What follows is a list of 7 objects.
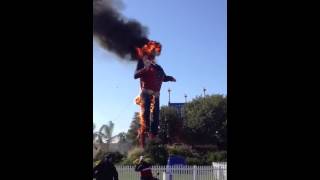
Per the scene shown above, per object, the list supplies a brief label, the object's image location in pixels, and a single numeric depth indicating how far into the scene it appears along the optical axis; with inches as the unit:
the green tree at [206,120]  989.8
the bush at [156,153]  679.1
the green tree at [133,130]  872.0
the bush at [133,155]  676.1
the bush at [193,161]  720.5
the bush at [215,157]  761.6
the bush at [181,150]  725.3
